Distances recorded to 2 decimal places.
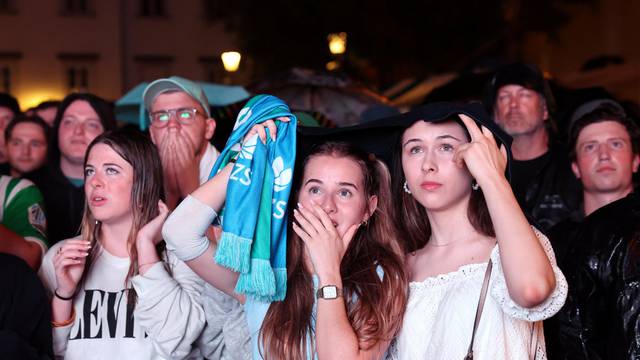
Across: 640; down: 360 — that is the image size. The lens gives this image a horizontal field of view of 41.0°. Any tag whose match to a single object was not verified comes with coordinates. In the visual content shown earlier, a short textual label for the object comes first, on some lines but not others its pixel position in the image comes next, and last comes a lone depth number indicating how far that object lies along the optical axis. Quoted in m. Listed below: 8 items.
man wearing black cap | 5.23
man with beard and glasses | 4.49
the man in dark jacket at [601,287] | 3.34
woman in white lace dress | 2.71
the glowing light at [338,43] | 14.45
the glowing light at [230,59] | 12.44
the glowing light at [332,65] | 15.16
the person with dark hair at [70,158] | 5.00
